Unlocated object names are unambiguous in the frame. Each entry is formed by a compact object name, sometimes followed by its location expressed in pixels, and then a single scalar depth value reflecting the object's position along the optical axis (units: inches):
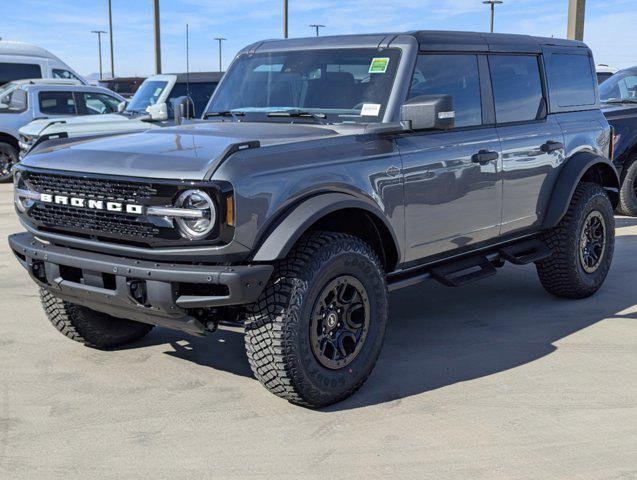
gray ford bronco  145.1
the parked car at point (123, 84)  1408.7
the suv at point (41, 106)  576.4
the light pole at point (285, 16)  1306.6
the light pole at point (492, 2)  1636.3
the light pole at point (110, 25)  2401.6
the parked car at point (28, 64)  725.3
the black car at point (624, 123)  373.4
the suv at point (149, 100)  452.4
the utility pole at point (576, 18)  508.7
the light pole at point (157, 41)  959.6
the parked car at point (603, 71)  617.0
